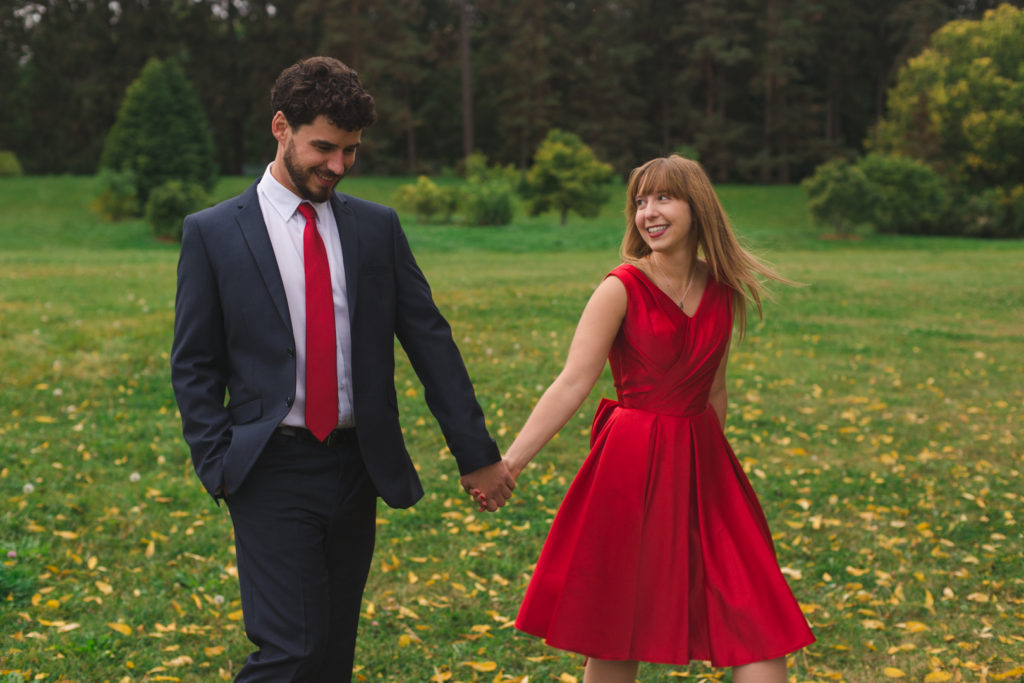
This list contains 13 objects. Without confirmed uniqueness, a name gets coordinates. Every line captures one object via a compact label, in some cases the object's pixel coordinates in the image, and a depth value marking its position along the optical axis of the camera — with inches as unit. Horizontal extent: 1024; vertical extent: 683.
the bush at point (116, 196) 1422.2
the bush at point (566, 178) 1512.1
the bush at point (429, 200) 1464.1
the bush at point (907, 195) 1539.1
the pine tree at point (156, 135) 1512.1
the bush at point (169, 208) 1263.5
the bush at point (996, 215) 1551.4
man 124.8
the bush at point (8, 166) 1909.4
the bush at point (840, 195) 1445.6
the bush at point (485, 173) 1598.2
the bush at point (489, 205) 1435.8
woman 133.9
